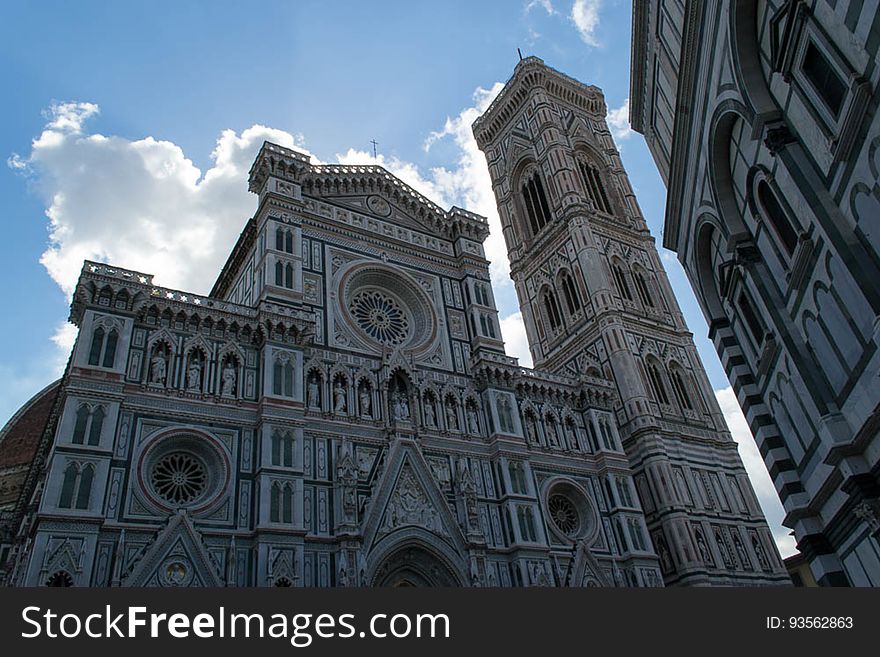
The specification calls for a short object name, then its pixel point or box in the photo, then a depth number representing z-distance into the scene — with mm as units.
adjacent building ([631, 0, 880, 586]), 9953
